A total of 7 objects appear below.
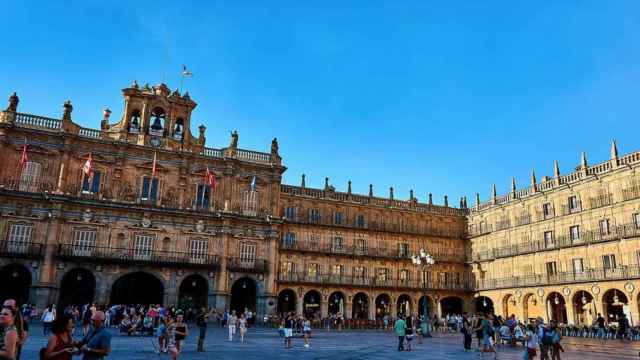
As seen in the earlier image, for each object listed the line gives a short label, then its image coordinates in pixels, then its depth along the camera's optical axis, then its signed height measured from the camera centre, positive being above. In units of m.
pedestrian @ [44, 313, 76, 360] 5.98 -0.57
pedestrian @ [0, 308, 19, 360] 5.79 -0.48
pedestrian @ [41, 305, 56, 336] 21.66 -1.04
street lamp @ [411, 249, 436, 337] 28.70 +2.35
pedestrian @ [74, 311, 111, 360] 6.79 -0.65
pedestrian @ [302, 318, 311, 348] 20.78 -1.24
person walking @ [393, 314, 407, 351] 19.75 -1.07
